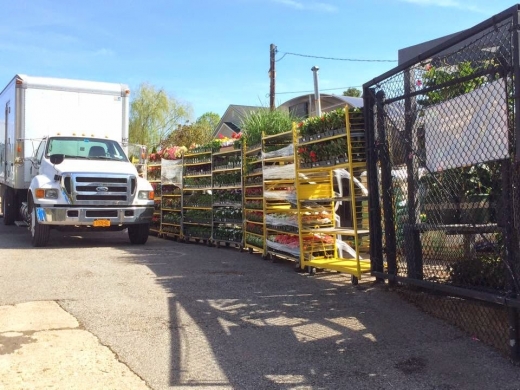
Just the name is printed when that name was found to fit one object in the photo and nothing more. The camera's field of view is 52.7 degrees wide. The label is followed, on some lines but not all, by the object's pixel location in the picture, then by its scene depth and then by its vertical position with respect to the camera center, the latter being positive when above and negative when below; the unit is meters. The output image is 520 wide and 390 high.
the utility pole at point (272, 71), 22.80 +6.05
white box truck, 10.91 +1.18
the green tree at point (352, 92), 48.82 +10.81
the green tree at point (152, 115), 37.81 +6.83
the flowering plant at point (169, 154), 13.39 +1.47
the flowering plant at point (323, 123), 7.05 +1.18
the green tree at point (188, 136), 32.29 +4.61
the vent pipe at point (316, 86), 16.45 +3.91
